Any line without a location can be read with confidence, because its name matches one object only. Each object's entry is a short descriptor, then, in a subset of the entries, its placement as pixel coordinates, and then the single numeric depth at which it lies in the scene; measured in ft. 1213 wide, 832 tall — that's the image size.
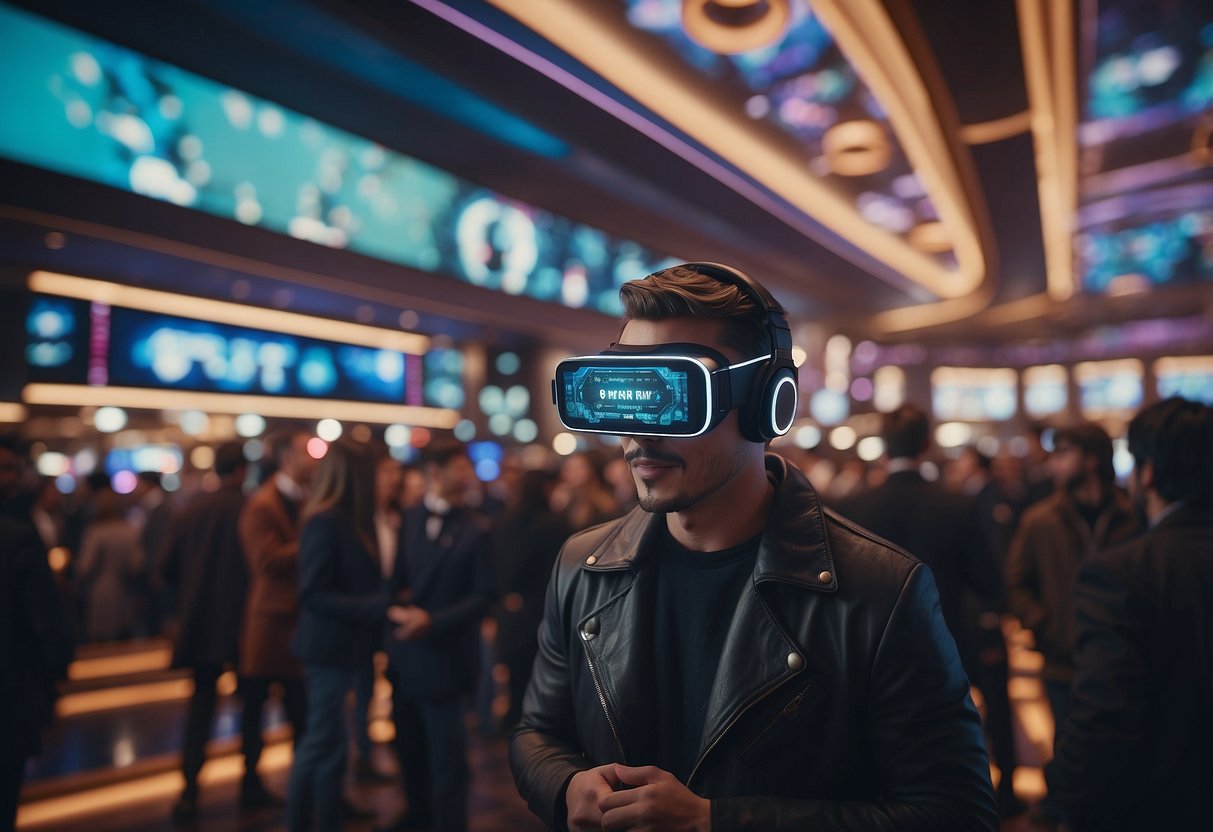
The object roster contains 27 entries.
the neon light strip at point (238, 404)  22.13
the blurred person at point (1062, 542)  10.19
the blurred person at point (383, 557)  13.50
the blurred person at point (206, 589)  12.30
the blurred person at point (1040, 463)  19.31
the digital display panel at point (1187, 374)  62.34
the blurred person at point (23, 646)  7.95
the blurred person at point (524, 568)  14.02
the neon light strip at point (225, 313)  22.43
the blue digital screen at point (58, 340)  21.56
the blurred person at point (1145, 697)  5.25
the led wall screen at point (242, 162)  14.17
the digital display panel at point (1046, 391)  70.90
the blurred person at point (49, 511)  20.43
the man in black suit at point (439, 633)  10.00
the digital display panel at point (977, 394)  72.90
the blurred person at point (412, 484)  16.60
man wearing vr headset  3.69
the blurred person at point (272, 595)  11.48
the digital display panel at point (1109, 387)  66.95
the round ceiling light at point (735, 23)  15.16
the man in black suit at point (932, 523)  9.99
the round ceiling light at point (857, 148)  21.21
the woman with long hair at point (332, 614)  9.79
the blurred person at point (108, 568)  21.13
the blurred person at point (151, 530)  23.57
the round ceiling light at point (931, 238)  30.81
